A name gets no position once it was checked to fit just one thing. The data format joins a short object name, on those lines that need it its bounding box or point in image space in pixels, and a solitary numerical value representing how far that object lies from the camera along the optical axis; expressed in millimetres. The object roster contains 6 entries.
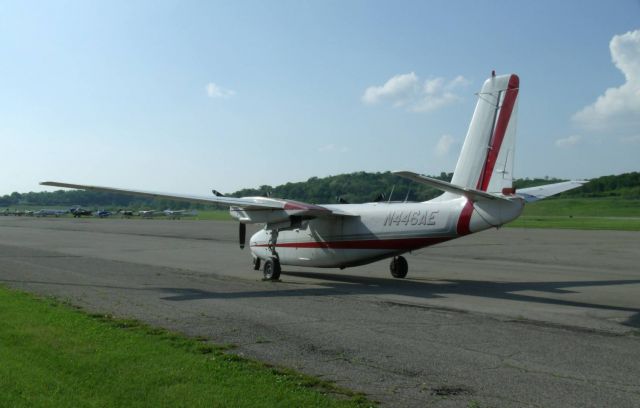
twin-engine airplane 16561
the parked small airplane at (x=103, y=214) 119125
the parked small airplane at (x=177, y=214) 122288
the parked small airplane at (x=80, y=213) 113081
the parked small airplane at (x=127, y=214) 121625
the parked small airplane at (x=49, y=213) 132925
